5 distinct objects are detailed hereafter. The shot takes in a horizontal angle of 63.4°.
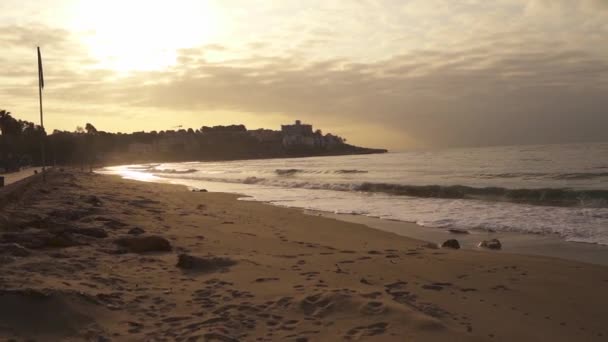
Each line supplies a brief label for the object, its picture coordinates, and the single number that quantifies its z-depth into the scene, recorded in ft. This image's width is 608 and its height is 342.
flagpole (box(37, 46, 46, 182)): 67.15
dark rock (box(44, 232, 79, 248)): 22.41
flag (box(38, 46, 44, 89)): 67.21
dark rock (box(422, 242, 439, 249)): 27.71
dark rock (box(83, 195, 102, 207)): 43.10
